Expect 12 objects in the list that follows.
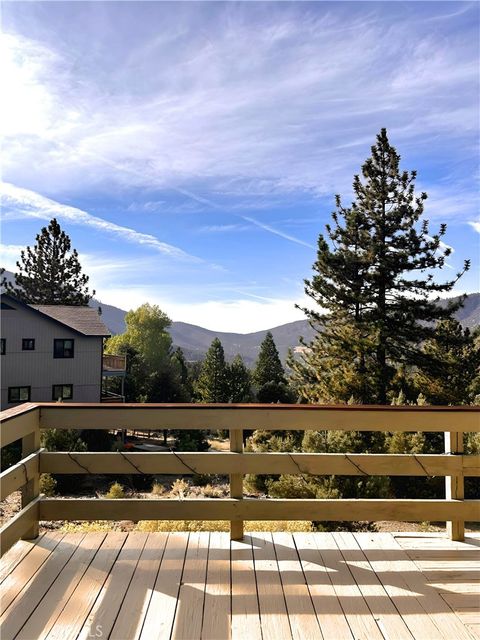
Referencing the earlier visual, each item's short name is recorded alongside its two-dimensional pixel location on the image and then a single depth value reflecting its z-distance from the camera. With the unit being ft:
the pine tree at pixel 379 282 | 65.87
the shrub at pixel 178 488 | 36.30
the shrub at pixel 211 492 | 35.97
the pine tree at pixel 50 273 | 119.03
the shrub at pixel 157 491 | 37.05
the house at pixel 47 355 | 68.18
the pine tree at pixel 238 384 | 105.50
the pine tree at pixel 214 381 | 105.29
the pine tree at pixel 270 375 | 102.06
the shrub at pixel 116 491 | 32.43
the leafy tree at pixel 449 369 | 67.87
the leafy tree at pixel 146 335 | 142.10
